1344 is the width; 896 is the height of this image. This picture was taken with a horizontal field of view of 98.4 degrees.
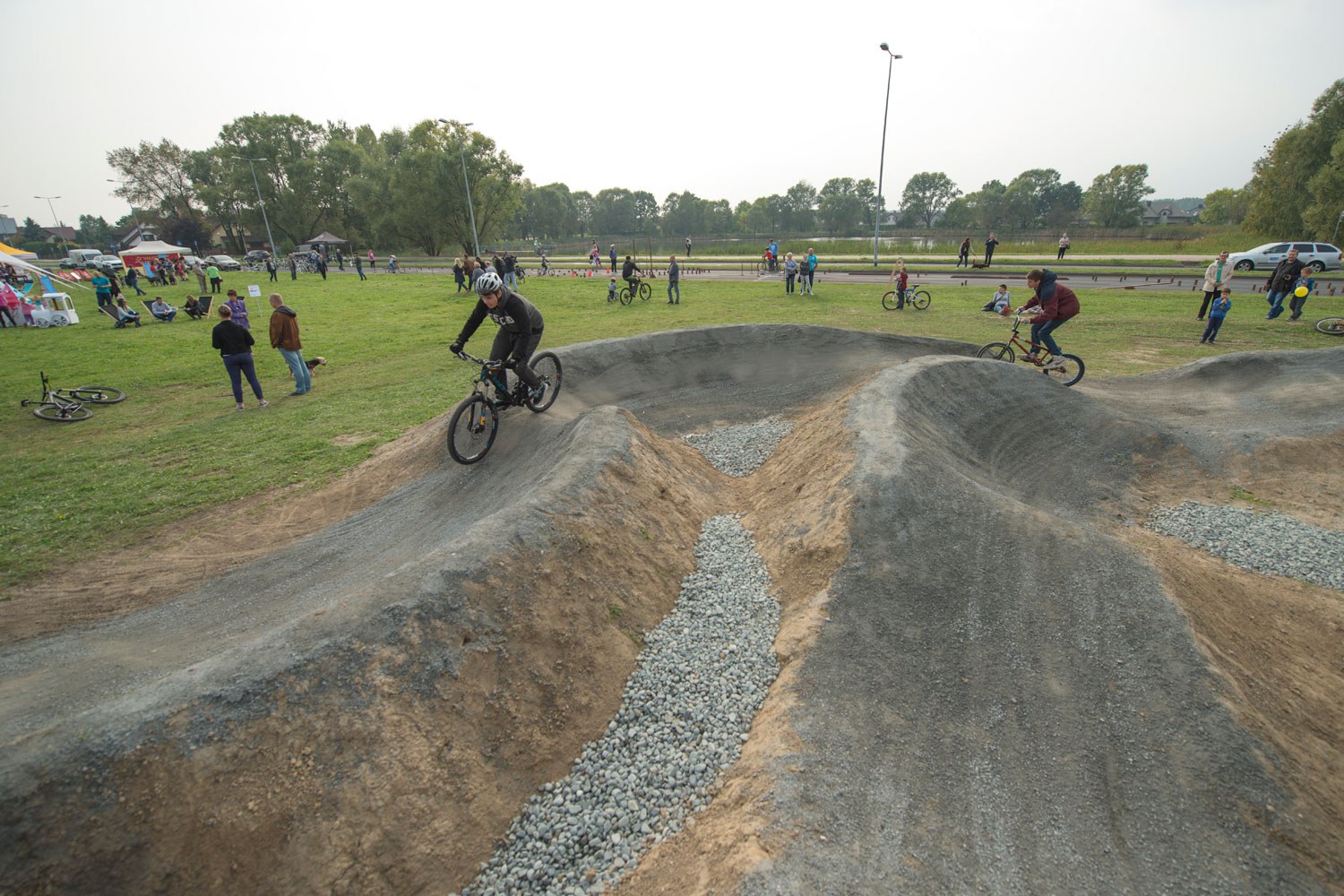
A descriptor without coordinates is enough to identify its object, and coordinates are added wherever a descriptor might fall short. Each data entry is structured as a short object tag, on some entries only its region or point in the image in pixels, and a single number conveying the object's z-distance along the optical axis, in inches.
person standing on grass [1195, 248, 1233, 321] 842.8
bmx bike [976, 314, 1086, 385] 591.2
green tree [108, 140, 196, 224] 4042.8
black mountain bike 390.6
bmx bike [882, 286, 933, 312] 1064.2
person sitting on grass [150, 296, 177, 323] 1140.5
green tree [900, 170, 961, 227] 5639.8
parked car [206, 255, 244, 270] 2496.2
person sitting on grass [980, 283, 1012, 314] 879.1
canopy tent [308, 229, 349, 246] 2709.2
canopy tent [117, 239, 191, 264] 2262.6
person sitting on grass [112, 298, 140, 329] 1093.1
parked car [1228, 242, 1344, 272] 1346.0
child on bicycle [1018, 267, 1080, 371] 550.3
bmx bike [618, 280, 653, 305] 1192.2
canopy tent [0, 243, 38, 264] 1320.0
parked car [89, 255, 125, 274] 2301.7
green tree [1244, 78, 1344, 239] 1815.9
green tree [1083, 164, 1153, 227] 3932.3
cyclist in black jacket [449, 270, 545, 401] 367.6
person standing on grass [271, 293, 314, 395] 595.5
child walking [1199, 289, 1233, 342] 757.3
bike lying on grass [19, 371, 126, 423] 553.9
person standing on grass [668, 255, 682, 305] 1142.3
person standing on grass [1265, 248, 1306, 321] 866.1
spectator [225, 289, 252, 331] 647.8
